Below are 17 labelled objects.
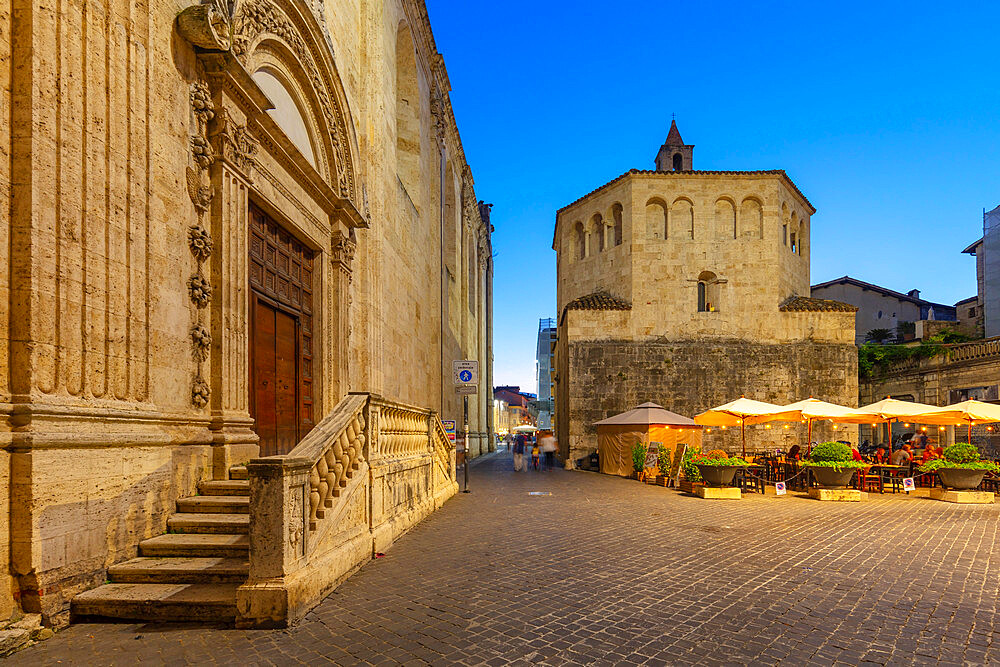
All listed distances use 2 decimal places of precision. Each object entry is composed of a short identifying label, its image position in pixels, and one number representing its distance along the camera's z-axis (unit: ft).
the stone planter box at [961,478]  44.68
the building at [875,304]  159.02
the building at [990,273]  134.10
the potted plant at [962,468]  44.70
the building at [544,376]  269.50
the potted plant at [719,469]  46.26
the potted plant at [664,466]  57.67
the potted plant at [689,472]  49.65
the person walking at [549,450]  87.20
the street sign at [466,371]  50.93
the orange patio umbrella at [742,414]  58.42
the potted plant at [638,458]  64.13
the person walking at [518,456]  78.79
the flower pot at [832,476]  46.16
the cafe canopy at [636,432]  65.77
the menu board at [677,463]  53.52
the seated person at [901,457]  55.47
